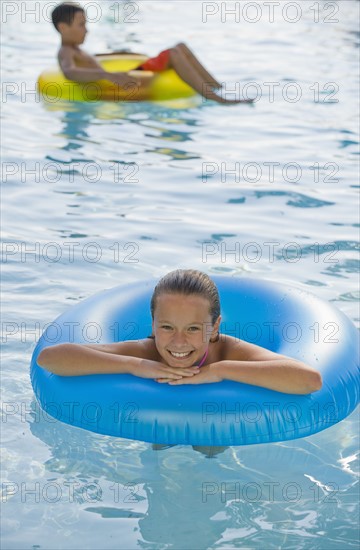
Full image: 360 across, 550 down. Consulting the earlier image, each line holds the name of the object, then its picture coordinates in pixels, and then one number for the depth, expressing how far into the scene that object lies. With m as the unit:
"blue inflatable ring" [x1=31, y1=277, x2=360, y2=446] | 6.87
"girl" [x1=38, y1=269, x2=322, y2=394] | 6.96
